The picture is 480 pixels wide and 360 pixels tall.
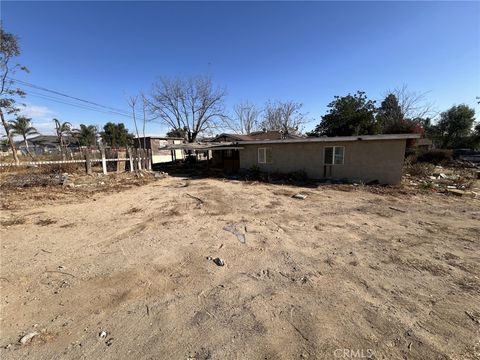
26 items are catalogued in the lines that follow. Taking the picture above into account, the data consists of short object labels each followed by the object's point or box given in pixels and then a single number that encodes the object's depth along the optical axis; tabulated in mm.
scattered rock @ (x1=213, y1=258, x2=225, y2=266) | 4209
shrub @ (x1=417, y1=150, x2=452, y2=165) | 21352
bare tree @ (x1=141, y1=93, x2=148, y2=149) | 34256
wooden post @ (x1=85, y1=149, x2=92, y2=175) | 12379
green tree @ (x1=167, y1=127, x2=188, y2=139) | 32188
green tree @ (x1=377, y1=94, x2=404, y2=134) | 28500
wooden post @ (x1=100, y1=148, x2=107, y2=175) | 13000
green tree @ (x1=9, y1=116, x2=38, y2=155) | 34625
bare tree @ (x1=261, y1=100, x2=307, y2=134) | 39250
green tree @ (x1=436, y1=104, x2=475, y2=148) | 30859
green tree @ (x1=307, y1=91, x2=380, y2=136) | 26031
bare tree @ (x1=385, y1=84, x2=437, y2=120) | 30425
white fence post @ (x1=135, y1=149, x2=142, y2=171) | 15586
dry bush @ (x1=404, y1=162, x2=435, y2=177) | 14203
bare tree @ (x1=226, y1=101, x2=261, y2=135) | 43031
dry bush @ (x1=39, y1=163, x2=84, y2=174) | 12250
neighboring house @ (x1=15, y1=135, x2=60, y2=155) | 50350
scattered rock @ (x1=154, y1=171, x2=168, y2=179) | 15123
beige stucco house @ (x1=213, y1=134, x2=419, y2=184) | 11664
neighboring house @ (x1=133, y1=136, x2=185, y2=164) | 31156
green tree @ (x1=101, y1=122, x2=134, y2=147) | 47906
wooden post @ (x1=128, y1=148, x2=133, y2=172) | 14679
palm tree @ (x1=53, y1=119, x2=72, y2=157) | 23666
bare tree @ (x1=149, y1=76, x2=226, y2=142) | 30344
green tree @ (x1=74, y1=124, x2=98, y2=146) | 46219
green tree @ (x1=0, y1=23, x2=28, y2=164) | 15859
